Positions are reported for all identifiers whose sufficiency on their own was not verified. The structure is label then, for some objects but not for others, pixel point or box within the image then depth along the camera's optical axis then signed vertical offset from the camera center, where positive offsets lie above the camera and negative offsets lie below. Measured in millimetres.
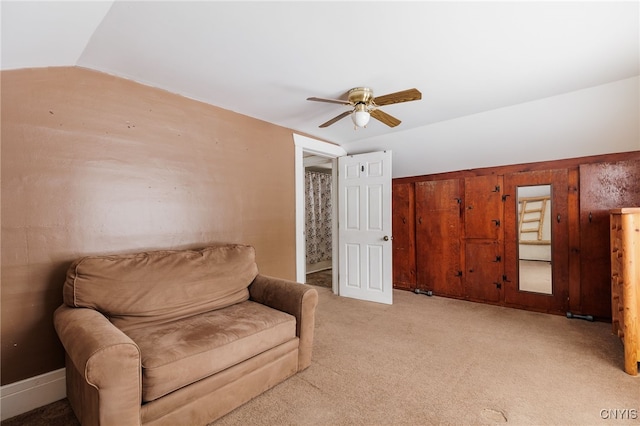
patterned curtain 5523 -63
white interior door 3758 -200
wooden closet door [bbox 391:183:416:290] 4414 -392
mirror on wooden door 3377 -355
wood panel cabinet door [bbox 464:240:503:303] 3676 -814
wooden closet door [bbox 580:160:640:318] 2898 -110
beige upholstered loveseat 1292 -722
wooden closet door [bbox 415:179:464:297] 3997 -366
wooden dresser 1960 -550
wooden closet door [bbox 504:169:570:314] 3246 -396
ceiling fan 2209 +913
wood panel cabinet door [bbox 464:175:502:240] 3674 +48
